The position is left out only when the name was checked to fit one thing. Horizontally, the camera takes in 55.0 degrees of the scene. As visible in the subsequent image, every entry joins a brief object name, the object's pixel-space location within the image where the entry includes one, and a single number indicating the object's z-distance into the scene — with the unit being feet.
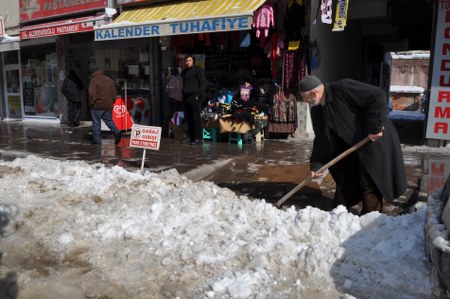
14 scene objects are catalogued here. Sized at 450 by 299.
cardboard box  31.37
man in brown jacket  31.83
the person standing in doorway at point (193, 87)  30.91
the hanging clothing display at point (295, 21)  31.35
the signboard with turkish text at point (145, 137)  20.10
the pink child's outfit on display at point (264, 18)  30.91
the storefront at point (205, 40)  31.01
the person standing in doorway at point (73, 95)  45.27
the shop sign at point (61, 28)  42.68
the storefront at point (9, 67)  53.72
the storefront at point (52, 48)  44.52
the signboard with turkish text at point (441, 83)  27.43
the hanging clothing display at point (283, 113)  32.63
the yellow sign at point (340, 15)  28.19
